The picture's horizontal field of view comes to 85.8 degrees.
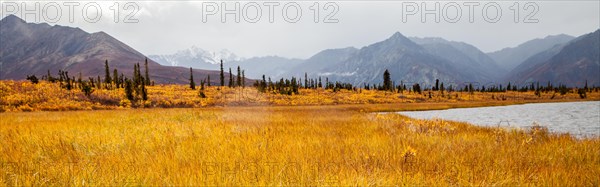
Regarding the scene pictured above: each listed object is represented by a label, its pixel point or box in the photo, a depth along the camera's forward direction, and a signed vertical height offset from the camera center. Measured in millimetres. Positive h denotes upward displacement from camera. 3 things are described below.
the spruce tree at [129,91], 43181 -4
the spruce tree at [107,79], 60650 +2276
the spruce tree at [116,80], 58412 +2111
